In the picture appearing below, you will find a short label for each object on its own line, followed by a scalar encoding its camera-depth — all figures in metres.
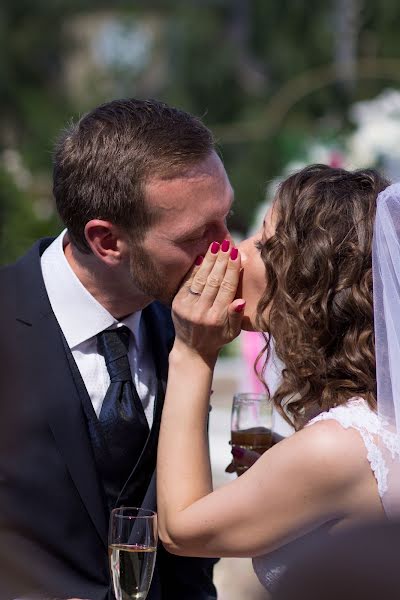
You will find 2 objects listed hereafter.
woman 4.56
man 5.43
